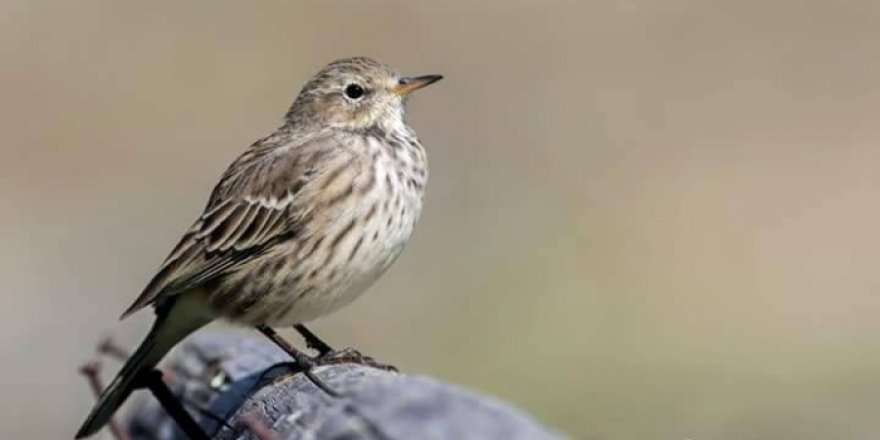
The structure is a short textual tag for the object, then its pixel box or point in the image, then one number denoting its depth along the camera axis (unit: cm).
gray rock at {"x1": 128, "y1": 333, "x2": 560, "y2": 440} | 607
